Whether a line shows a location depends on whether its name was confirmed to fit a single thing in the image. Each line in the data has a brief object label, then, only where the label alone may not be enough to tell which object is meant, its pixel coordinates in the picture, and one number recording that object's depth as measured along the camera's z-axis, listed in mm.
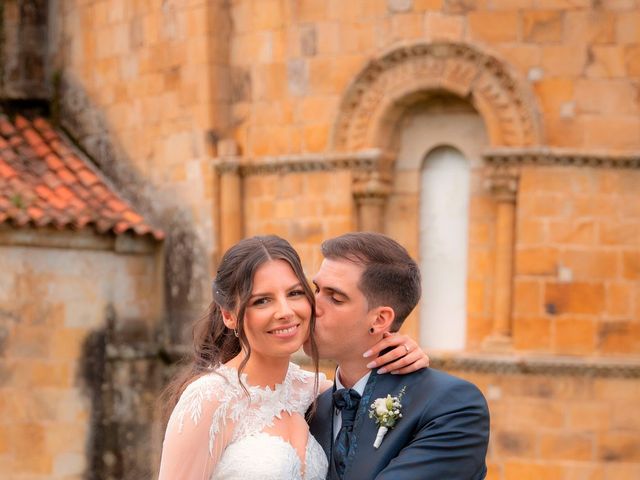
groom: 4406
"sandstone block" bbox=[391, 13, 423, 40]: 11070
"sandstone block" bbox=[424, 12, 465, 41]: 10961
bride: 4465
